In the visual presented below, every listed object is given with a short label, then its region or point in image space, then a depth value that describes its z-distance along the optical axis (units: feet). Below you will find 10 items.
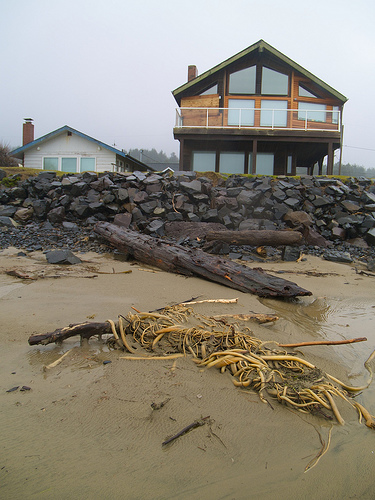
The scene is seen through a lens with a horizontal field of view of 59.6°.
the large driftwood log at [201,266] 16.74
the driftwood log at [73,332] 9.08
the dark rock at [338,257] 27.71
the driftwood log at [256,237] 30.07
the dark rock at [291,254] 27.78
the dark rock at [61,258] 21.81
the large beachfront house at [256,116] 58.75
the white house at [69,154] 71.77
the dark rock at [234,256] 27.37
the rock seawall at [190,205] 34.83
